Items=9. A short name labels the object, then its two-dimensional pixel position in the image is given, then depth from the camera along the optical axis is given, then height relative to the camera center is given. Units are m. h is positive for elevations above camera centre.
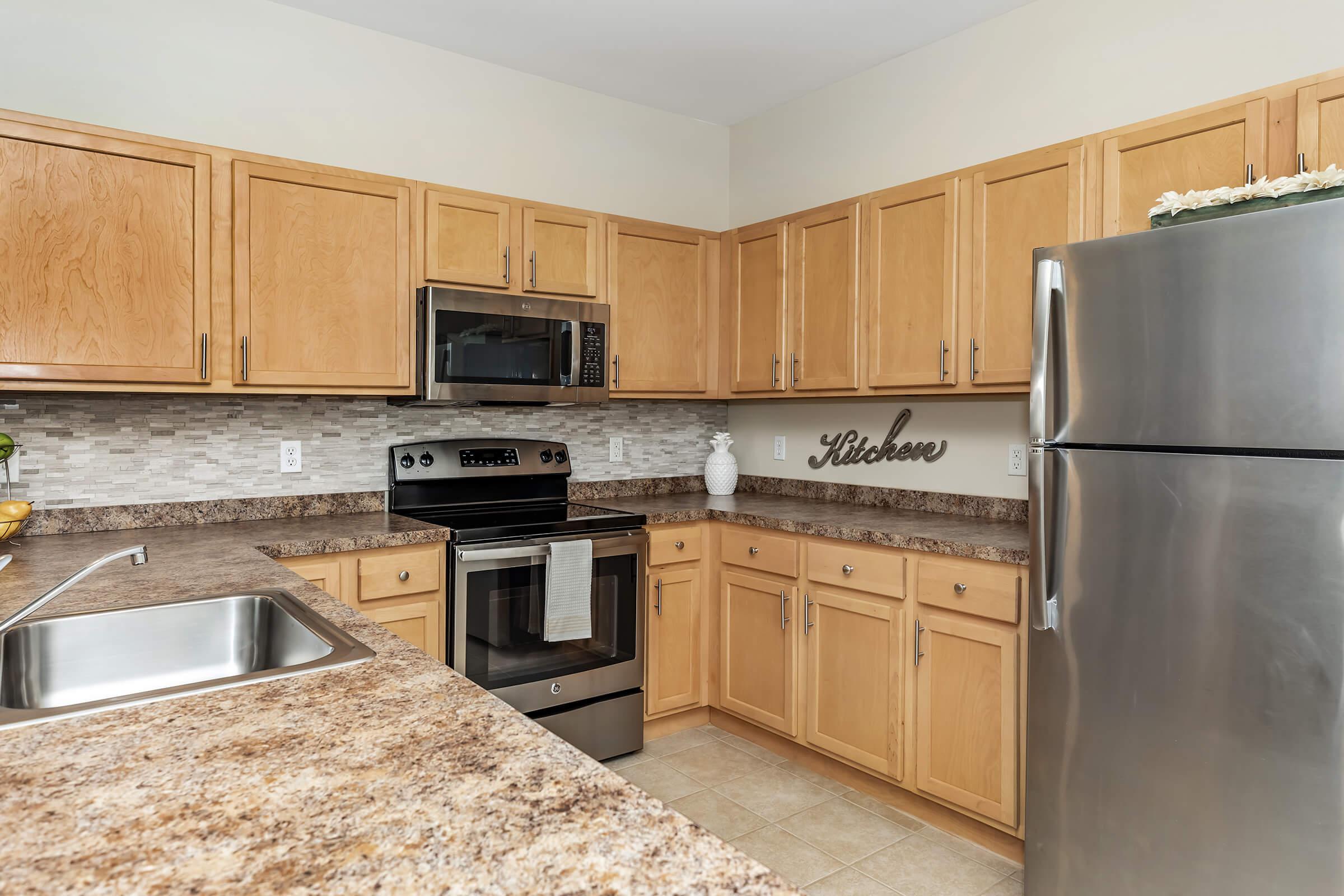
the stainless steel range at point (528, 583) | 2.64 -0.48
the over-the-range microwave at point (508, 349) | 2.72 +0.32
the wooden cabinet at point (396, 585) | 2.39 -0.44
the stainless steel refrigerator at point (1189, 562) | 1.51 -0.25
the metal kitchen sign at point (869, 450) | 3.06 -0.04
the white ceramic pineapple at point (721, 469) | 3.72 -0.13
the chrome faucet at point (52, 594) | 1.14 -0.22
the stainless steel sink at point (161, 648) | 1.33 -0.37
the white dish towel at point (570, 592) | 2.73 -0.51
